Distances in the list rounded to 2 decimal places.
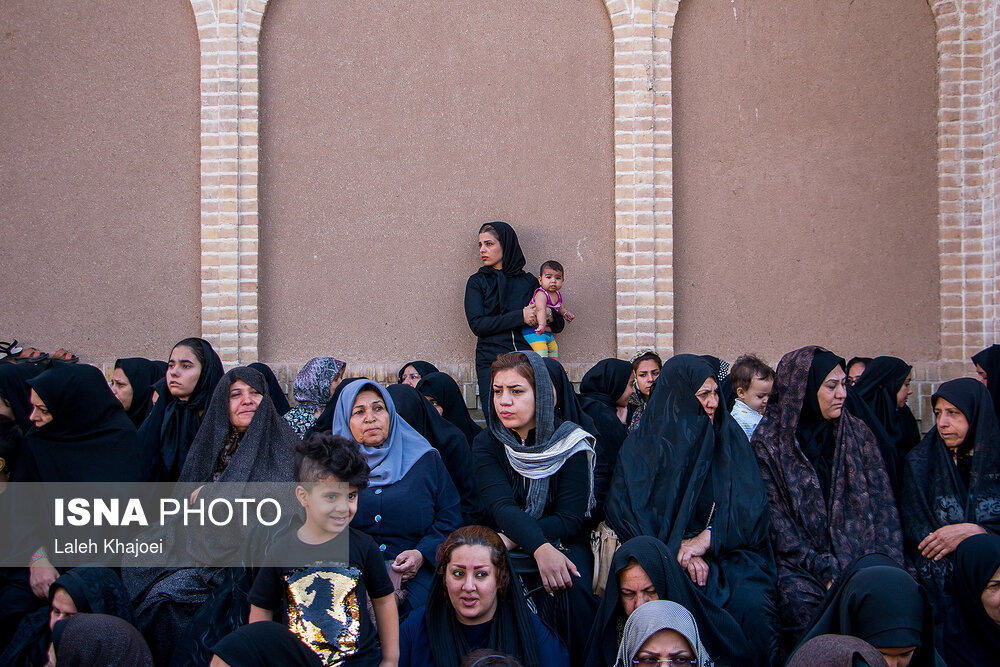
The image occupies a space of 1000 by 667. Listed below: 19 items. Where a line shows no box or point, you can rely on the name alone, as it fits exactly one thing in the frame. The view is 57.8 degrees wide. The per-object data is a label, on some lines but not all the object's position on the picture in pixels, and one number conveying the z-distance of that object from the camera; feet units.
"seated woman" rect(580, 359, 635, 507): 15.19
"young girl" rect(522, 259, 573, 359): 19.61
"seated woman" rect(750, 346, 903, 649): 12.39
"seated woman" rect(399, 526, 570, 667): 10.48
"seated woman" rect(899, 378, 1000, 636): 12.35
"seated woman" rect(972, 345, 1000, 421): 16.53
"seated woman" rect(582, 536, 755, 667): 10.56
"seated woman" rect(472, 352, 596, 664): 12.27
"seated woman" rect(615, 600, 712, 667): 9.52
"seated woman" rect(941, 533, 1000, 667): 10.86
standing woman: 19.69
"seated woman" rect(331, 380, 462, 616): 12.36
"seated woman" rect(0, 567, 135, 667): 10.78
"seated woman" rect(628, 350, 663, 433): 17.20
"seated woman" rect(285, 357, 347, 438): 16.51
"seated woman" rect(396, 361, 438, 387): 19.48
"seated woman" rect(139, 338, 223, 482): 14.23
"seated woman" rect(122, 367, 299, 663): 11.80
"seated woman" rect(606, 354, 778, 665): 11.90
